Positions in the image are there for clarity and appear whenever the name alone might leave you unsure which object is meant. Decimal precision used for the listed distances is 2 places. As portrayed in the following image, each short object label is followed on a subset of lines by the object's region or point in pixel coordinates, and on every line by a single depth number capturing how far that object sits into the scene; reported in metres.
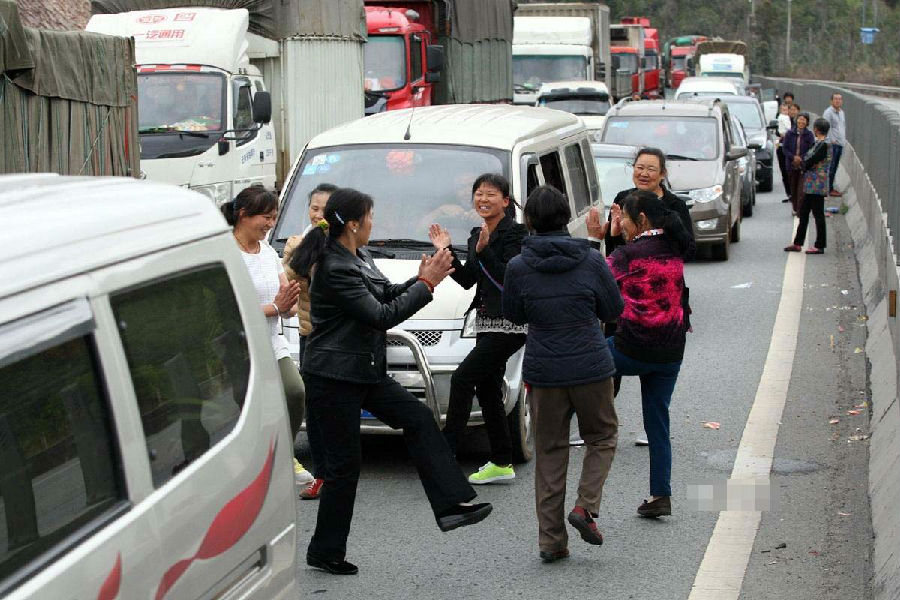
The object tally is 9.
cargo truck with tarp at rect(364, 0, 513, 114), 22.80
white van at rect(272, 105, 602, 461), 7.87
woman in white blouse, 6.69
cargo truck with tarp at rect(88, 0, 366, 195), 16.19
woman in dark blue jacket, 6.13
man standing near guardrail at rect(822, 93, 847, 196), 22.88
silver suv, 17.48
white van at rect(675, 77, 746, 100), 32.88
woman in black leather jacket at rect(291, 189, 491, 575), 5.93
